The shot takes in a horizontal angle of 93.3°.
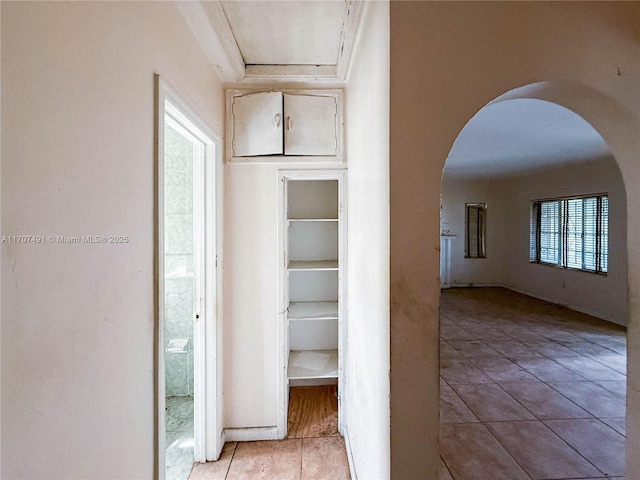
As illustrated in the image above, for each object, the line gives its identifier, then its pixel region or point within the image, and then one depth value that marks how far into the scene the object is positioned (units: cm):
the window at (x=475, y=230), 801
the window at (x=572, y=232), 542
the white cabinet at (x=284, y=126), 226
